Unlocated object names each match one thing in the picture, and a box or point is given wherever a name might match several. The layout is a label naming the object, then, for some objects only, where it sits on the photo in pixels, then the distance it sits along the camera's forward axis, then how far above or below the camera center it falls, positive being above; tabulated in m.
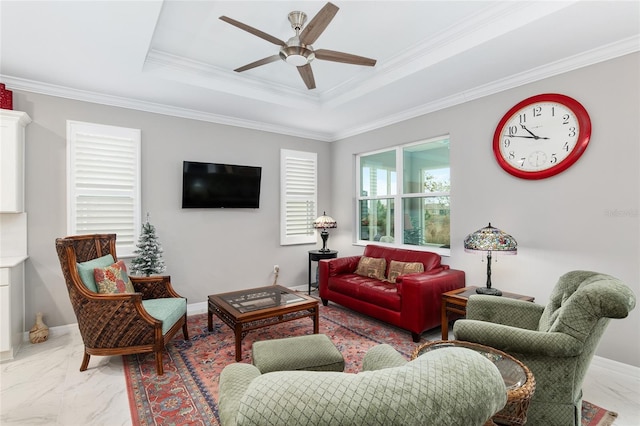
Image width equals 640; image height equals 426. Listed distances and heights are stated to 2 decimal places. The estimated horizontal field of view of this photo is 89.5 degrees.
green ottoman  2.04 -0.94
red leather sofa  3.33 -0.89
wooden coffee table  2.92 -0.92
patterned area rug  2.19 -1.35
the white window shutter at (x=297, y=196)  5.29 +0.28
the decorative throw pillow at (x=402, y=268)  3.97 -0.69
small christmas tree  3.72 -0.50
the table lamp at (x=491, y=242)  2.95 -0.27
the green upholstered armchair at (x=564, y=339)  1.66 -0.72
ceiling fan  2.18 +1.27
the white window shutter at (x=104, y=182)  3.71 +0.37
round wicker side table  1.43 -0.80
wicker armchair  2.65 -0.90
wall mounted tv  4.37 +0.39
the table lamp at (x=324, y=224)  5.20 -0.18
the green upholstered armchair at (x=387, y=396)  0.71 -0.42
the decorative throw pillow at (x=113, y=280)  2.85 -0.62
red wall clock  2.96 +0.76
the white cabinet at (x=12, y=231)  2.90 -0.20
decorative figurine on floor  3.35 -1.25
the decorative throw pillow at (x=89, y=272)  2.76 -0.52
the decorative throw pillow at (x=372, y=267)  4.33 -0.75
